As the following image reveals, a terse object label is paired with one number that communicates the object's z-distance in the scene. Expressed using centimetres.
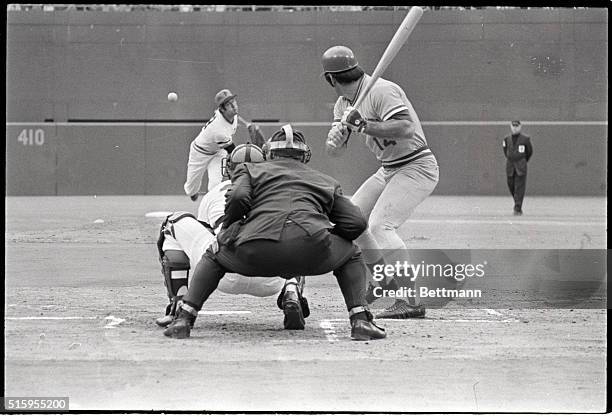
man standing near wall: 3269
